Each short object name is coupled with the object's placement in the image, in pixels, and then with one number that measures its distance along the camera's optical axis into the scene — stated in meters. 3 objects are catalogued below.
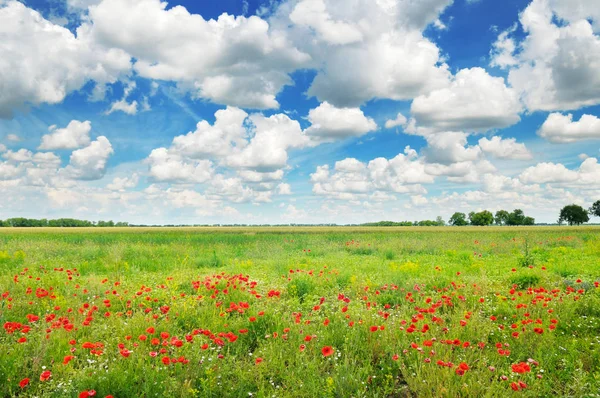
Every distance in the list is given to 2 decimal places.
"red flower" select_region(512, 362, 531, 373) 3.71
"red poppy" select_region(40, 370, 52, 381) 4.20
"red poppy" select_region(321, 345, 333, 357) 4.30
